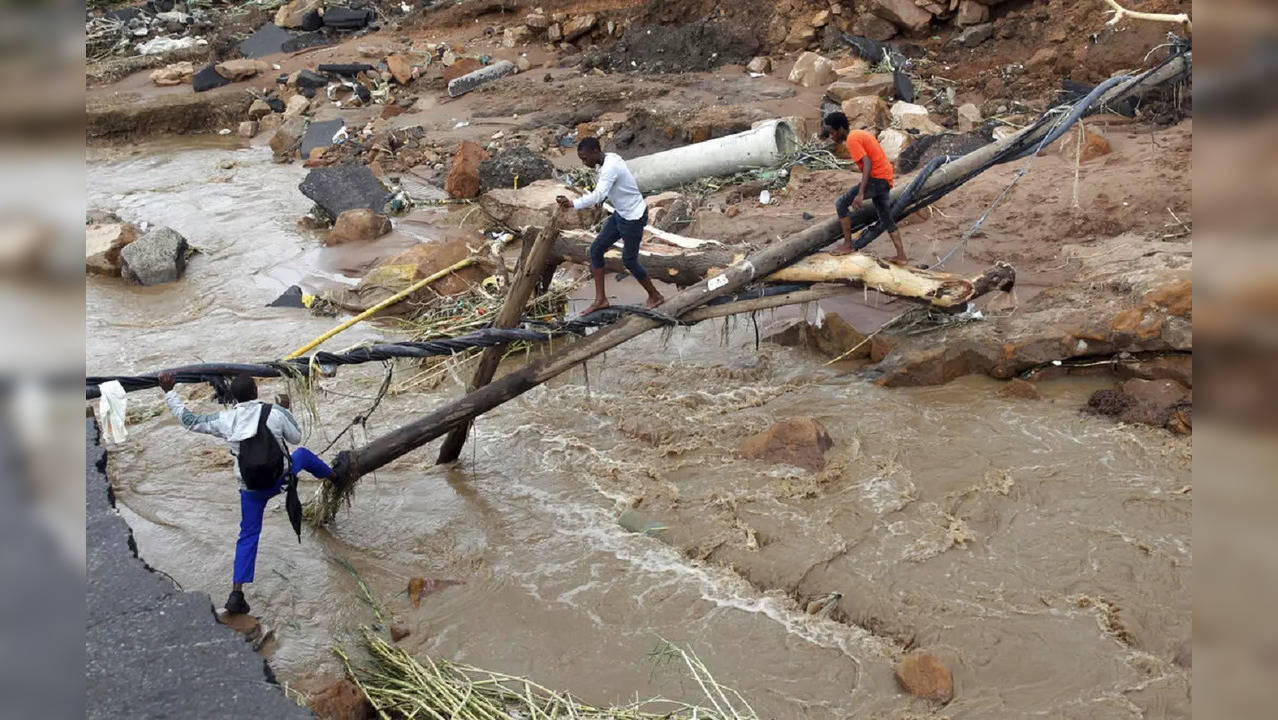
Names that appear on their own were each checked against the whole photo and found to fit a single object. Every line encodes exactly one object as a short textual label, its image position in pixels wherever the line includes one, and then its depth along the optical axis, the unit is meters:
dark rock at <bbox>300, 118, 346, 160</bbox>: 17.14
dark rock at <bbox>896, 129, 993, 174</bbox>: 11.45
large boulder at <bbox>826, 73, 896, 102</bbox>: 13.55
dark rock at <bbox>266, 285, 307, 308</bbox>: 11.01
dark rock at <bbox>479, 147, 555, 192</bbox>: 13.28
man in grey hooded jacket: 5.32
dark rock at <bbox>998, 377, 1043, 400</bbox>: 7.42
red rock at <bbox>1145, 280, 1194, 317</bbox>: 7.20
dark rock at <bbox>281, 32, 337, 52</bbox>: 22.41
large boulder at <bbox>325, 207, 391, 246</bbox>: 12.65
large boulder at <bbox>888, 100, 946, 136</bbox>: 12.52
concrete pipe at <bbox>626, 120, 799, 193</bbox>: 12.46
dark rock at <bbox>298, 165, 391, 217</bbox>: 13.47
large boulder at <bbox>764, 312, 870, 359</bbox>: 8.46
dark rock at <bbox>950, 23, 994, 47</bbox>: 15.06
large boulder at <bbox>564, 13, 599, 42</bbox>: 19.33
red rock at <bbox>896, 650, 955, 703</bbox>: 4.87
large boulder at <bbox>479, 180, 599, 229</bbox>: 11.13
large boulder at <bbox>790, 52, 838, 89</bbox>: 14.92
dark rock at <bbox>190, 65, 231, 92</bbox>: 20.72
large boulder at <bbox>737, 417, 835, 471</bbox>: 6.93
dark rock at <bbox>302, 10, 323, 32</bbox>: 23.09
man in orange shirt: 7.35
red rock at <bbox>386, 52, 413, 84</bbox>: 19.33
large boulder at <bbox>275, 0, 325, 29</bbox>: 23.23
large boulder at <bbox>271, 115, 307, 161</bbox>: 17.33
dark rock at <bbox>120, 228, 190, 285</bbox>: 12.05
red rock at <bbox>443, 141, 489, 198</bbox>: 13.80
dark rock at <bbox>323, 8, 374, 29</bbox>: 22.81
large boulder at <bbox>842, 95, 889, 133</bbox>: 12.80
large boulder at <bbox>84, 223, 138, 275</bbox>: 12.19
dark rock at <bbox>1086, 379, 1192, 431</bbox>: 6.83
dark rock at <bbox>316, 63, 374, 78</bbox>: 20.00
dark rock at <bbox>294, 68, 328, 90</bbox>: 19.97
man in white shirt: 6.69
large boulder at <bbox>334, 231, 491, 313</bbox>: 10.32
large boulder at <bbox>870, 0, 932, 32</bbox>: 15.59
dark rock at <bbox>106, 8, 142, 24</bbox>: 25.12
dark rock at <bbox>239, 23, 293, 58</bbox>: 22.69
